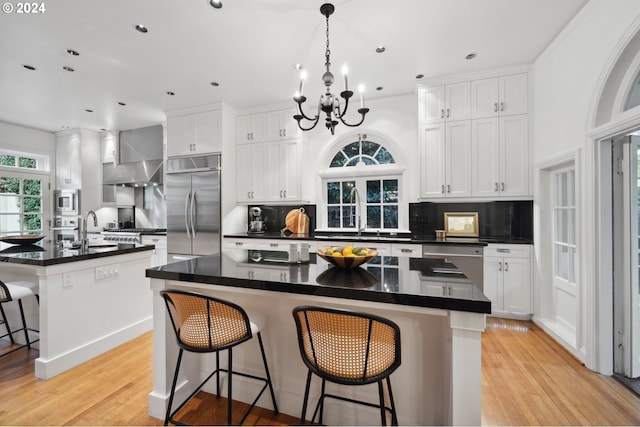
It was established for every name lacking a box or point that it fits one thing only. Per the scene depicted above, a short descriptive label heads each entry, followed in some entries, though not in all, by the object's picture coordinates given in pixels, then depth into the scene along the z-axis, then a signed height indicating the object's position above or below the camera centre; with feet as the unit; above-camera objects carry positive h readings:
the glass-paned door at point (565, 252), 8.48 -1.21
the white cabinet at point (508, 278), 9.96 -2.30
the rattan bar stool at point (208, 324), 4.54 -1.78
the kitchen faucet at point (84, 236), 8.62 -0.65
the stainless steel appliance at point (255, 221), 14.82 -0.33
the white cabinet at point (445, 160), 11.03 +2.20
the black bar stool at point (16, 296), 6.69 -1.97
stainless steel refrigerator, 13.70 +0.45
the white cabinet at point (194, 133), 13.80 +4.14
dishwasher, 10.11 -1.56
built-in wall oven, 17.13 -0.76
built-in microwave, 17.08 +0.89
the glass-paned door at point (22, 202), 15.81 +0.79
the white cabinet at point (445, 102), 10.97 +4.47
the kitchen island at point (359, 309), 3.76 -1.84
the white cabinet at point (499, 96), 10.35 +4.45
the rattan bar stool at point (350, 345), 3.67 -1.78
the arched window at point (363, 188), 13.39 +1.32
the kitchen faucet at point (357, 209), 13.14 +0.28
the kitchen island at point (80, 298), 6.96 -2.35
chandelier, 5.91 +2.51
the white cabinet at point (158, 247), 14.75 -1.66
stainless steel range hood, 16.16 +3.38
